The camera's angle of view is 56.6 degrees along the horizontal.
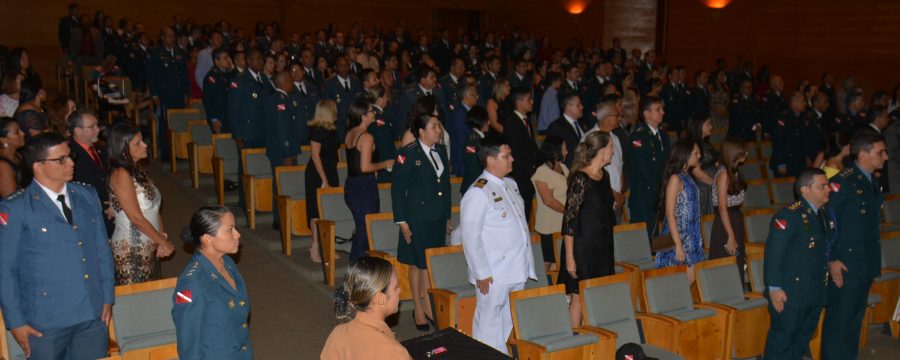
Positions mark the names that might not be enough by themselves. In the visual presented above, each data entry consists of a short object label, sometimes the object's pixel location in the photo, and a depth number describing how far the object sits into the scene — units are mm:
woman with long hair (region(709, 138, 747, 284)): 5758
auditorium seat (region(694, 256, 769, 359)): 5477
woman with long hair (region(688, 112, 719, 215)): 6016
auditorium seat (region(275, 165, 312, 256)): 6981
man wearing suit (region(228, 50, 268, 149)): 8273
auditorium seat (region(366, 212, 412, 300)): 5988
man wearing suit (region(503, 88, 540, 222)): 6812
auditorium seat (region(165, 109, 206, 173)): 9414
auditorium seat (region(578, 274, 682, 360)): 4961
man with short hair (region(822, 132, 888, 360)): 5434
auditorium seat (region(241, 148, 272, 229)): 7547
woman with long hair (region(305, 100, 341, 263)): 6477
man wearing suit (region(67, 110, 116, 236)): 4691
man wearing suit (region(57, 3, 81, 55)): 13516
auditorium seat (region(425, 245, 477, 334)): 5133
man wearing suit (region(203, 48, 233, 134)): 9109
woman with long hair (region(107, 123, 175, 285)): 4262
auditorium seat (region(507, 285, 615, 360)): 4586
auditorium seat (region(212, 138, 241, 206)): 8359
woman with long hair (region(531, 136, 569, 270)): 5844
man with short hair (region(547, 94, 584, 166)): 7062
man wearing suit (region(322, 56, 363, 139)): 9039
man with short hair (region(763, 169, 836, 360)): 5059
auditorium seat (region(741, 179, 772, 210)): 8211
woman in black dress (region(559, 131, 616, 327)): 4949
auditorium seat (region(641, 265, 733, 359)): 5098
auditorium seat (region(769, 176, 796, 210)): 8483
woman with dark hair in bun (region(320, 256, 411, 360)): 2734
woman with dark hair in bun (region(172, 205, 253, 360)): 3197
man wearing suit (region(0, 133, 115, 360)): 3543
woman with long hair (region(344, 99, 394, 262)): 5898
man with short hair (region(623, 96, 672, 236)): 6859
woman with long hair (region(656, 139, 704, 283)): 5543
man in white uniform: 4816
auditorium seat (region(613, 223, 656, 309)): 6137
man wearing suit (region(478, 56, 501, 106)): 11514
